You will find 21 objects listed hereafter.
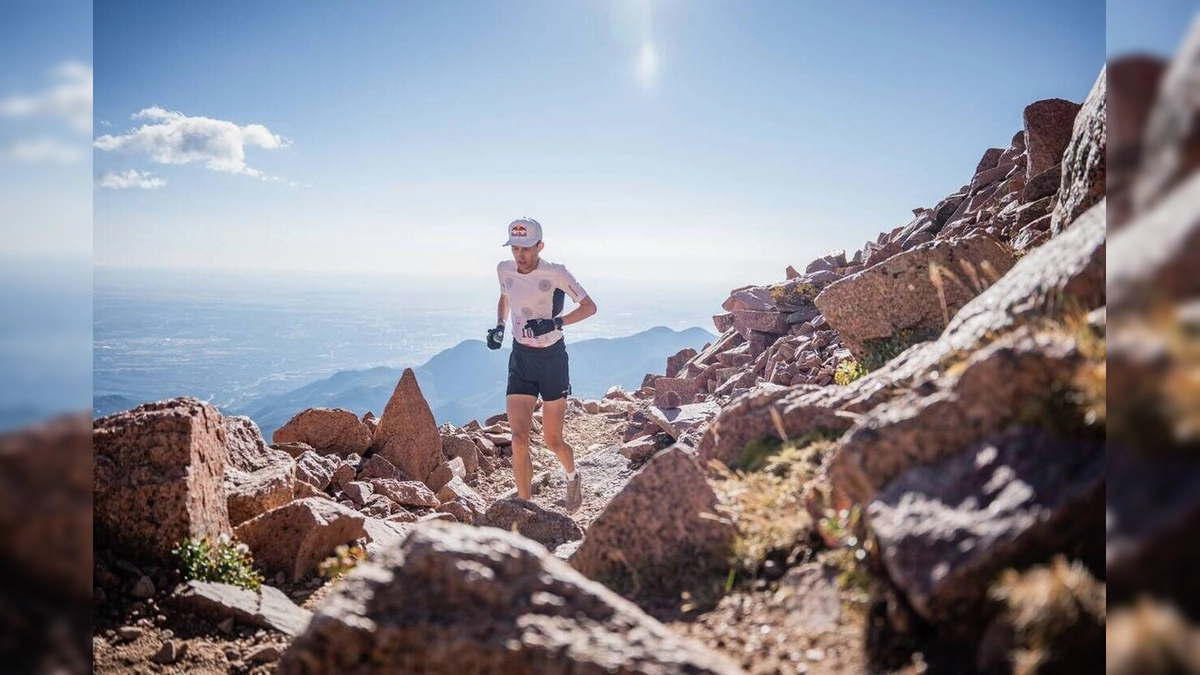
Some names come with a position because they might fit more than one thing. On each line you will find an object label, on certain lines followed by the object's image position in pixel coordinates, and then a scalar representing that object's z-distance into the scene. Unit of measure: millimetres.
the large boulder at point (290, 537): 5996
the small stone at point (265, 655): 4398
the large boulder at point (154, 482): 5137
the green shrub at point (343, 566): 5156
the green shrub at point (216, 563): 5117
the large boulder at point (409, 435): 11266
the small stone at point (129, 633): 4445
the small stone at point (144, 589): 4773
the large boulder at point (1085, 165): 4871
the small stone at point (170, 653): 4293
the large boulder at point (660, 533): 3670
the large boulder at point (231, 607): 4766
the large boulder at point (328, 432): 10844
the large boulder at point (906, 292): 6957
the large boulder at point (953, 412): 2609
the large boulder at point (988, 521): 2148
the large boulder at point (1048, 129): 10948
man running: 8195
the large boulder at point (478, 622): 2248
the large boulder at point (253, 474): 6477
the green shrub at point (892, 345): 7070
